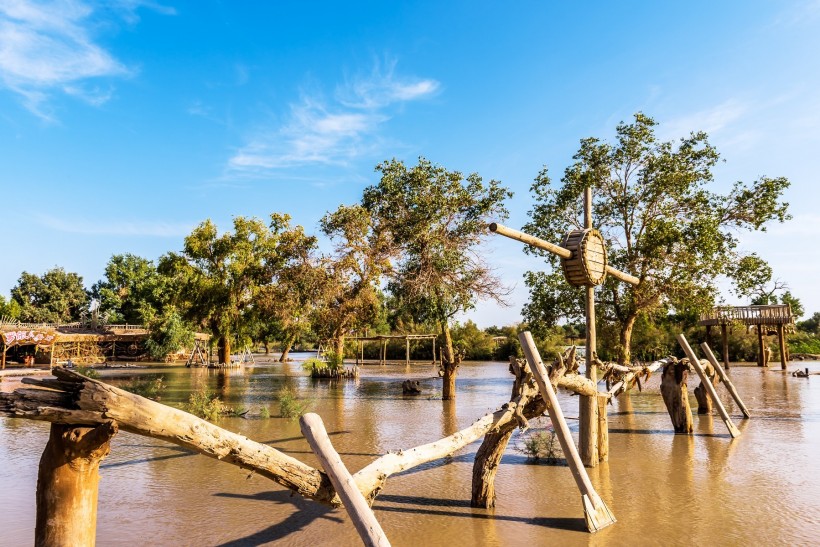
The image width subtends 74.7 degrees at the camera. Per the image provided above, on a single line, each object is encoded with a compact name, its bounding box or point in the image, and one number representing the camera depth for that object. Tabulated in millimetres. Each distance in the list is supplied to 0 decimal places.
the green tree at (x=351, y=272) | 26625
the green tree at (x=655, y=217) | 19219
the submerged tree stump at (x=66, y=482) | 3566
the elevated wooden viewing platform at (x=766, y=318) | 30203
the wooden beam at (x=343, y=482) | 4000
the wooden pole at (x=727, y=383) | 13320
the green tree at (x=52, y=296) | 61219
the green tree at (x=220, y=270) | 33531
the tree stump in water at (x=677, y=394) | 11711
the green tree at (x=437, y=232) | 25078
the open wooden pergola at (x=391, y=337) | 36731
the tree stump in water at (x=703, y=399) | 14572
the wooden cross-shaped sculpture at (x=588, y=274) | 8383
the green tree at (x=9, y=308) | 52500
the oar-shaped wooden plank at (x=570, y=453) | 6086
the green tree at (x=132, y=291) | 54594
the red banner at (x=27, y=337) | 27312
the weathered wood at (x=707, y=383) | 11150
